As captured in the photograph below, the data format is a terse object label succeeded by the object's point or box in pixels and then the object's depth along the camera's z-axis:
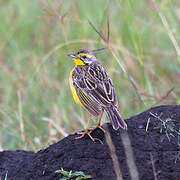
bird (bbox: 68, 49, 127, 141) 11.60
